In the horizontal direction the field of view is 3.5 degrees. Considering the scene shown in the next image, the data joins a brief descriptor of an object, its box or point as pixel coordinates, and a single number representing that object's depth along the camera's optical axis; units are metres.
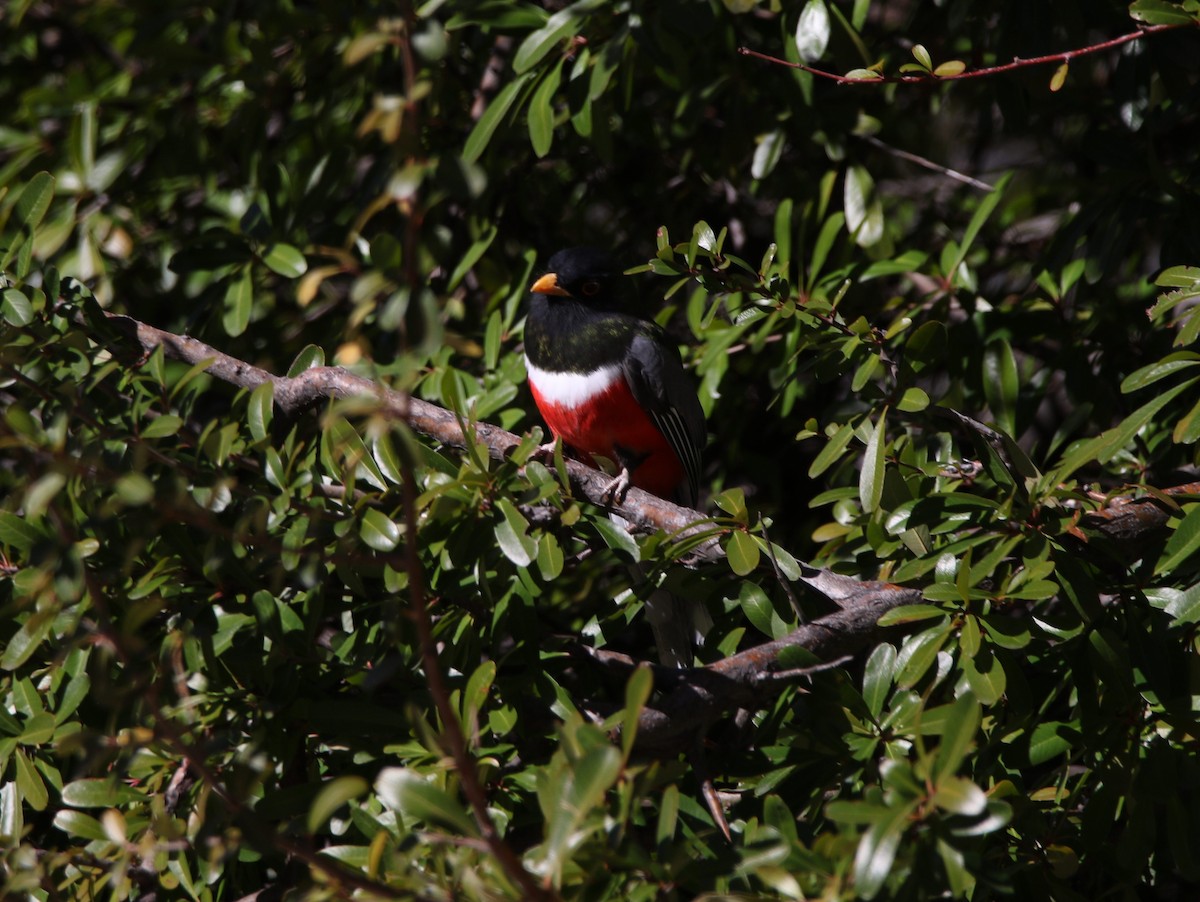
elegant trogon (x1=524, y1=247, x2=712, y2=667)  9.69
